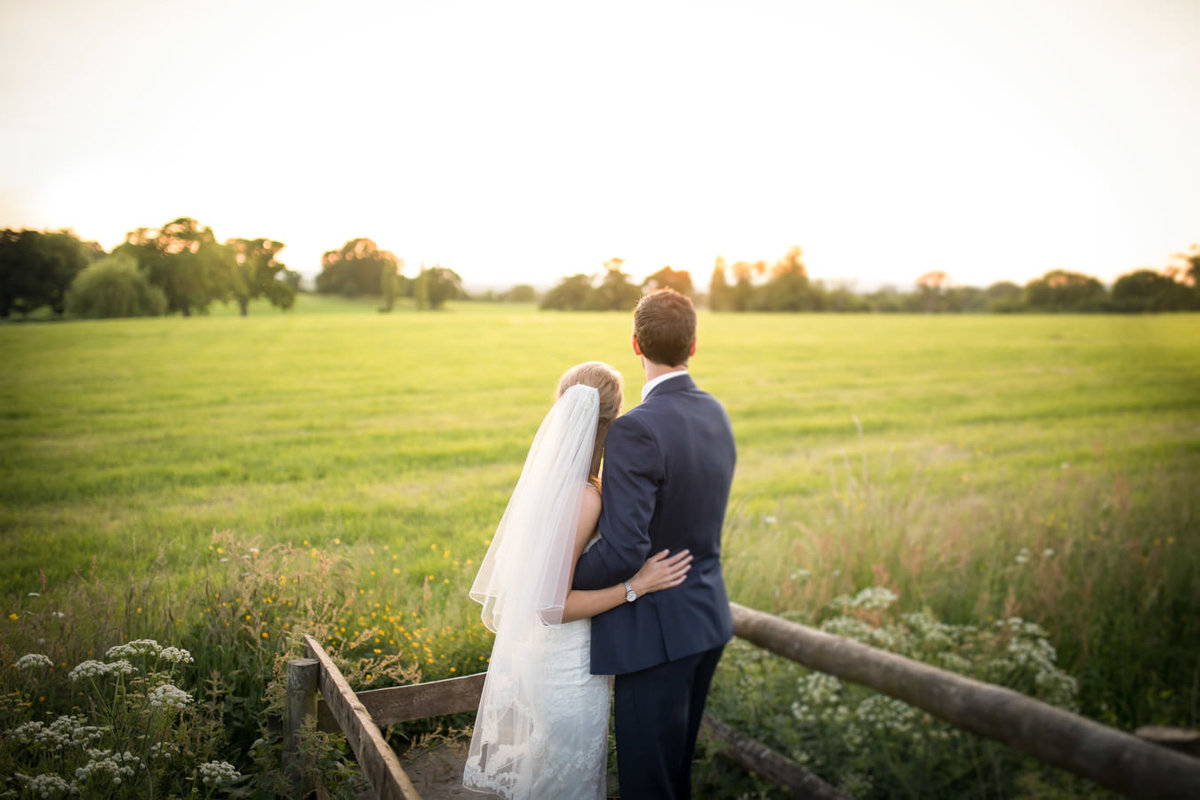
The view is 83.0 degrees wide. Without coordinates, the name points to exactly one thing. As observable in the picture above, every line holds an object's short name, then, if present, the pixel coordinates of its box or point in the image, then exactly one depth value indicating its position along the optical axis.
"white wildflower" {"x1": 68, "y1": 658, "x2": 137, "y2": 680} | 3.11
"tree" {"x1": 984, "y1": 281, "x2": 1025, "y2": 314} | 40.84
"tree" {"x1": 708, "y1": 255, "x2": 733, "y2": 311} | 27.13
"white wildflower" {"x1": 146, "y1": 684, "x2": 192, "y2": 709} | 2.98
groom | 2.78
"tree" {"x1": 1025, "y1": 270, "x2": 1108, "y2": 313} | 34.34
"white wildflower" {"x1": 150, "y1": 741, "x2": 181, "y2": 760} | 2.92
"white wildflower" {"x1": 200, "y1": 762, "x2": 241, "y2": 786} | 2.85
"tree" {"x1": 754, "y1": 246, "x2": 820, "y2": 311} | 41.04
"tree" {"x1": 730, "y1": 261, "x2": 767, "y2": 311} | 33.53
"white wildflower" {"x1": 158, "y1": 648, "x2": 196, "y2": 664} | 3.29
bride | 2.90
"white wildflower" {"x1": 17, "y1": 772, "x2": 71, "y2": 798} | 2.53
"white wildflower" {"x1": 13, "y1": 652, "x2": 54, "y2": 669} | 3.26
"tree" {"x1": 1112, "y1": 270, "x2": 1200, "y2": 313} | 23.17
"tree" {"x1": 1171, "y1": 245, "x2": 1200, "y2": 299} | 18.20
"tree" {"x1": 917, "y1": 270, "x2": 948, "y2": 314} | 40.66
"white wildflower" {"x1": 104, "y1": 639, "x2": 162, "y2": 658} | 3.23
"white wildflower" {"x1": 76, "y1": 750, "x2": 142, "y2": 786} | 2.64
